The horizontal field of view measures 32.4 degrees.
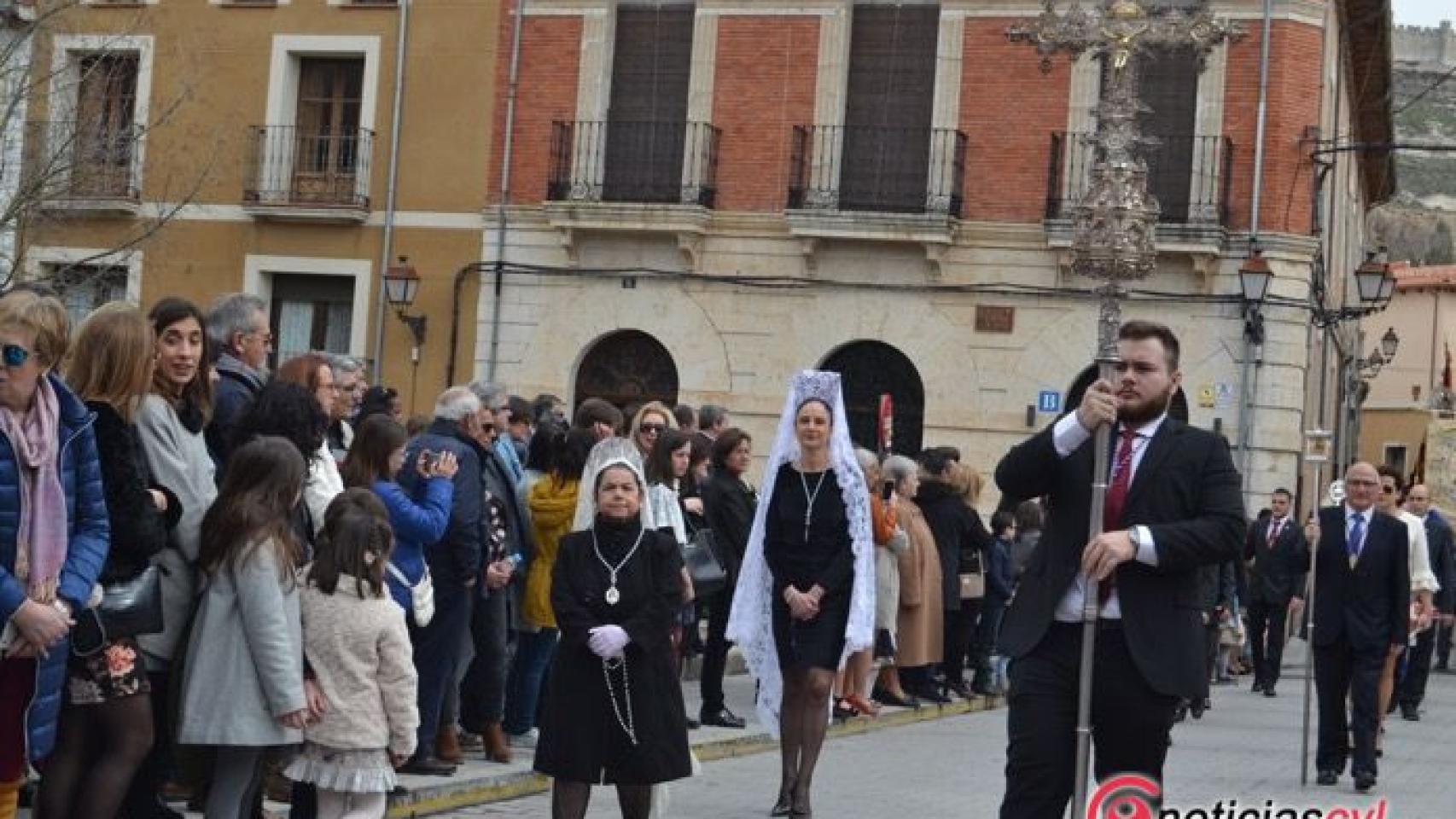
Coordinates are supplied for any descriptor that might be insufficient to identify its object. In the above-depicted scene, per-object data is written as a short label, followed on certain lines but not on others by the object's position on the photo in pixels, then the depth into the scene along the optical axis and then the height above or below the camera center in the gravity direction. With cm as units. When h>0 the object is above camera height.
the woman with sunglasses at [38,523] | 775 -27
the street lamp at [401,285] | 3325 +239
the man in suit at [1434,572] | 2441 -36
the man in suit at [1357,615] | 1598 -50
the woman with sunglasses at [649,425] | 1575 +37
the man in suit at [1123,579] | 820 -20
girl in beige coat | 944 -79
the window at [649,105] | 3316 +505
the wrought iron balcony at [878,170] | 3200 +426
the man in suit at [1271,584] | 2612 -56
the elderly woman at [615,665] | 1022 -76
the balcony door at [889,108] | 3222 +511
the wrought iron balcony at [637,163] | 3291 +423
